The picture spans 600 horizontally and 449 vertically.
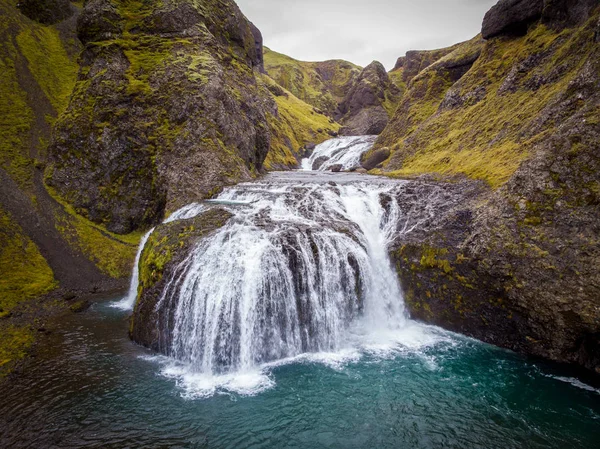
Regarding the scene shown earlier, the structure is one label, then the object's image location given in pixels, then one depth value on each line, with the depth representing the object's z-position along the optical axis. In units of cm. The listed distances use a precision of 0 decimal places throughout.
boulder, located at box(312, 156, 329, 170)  5576
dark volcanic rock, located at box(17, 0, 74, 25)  4088
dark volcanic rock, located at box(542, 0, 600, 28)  2298
